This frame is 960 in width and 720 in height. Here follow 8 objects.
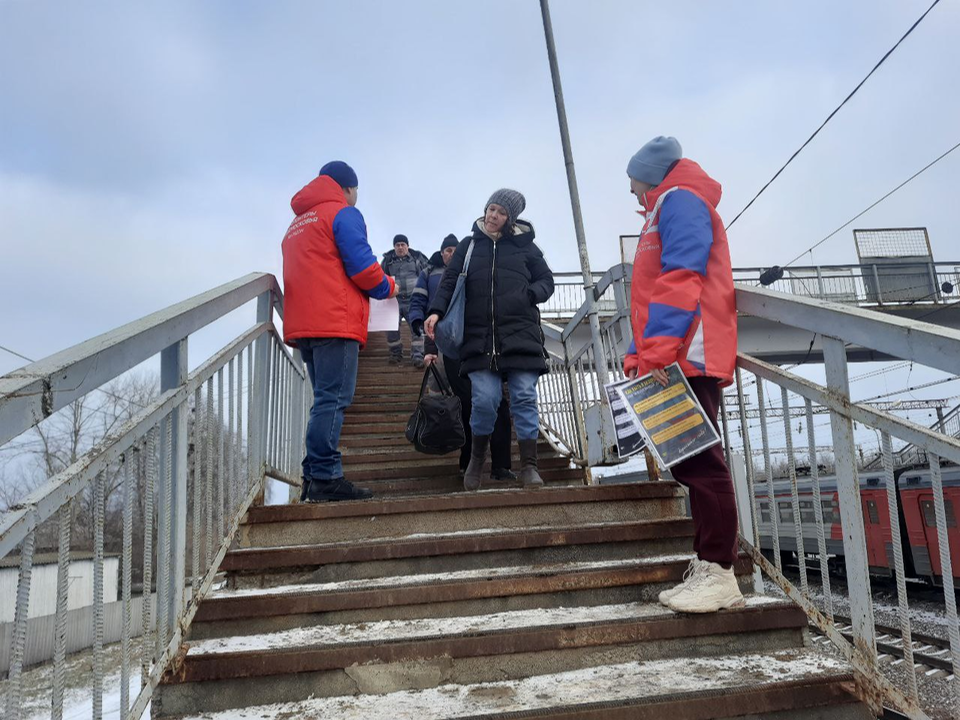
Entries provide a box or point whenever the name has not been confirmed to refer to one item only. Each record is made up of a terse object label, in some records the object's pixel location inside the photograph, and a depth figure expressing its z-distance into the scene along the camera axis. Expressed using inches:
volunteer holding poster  97.6
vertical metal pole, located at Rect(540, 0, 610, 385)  181.2
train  392.2
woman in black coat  153.9
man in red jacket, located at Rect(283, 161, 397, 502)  136.6
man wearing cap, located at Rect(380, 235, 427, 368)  354.9
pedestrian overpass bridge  72.1
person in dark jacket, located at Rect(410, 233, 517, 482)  174.9
